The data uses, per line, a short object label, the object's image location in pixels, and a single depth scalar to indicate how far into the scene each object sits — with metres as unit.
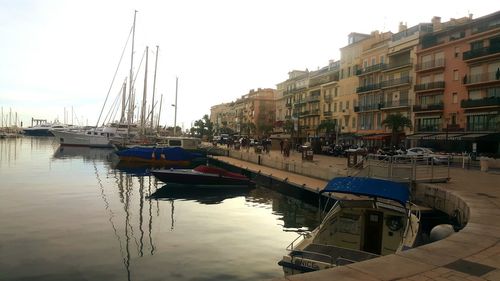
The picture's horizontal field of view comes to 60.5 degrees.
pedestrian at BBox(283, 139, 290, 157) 50.19
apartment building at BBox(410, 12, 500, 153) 48.84
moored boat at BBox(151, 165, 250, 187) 33.59
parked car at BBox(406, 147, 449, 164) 30.75
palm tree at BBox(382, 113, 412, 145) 54.38
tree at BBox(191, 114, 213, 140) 125.69
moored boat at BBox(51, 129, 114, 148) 85.88
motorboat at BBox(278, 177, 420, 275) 12.21
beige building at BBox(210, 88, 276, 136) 116.75
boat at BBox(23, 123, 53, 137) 168.70
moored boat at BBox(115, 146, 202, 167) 52.56
